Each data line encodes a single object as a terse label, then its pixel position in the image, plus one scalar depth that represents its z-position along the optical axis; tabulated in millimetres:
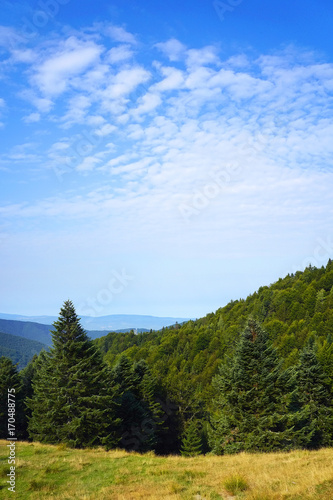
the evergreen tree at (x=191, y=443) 44409
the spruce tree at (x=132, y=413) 35000
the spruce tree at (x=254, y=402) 25453
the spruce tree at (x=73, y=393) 26531
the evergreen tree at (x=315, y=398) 35531
